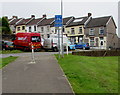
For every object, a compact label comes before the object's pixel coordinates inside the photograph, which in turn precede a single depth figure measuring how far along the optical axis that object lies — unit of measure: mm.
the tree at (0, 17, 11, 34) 49881
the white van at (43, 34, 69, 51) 27625
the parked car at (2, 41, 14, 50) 28781
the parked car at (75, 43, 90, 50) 36531
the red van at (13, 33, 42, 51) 27500
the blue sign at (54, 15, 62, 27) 16094
